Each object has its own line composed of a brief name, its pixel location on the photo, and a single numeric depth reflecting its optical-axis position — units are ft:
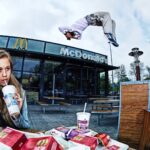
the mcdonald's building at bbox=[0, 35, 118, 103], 27.98
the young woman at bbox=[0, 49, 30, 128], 3.64
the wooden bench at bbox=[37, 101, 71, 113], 22.93
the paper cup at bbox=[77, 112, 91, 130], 3.08
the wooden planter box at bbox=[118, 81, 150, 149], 5.91
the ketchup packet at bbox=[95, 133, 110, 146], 2.60
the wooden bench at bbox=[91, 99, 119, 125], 14.69
